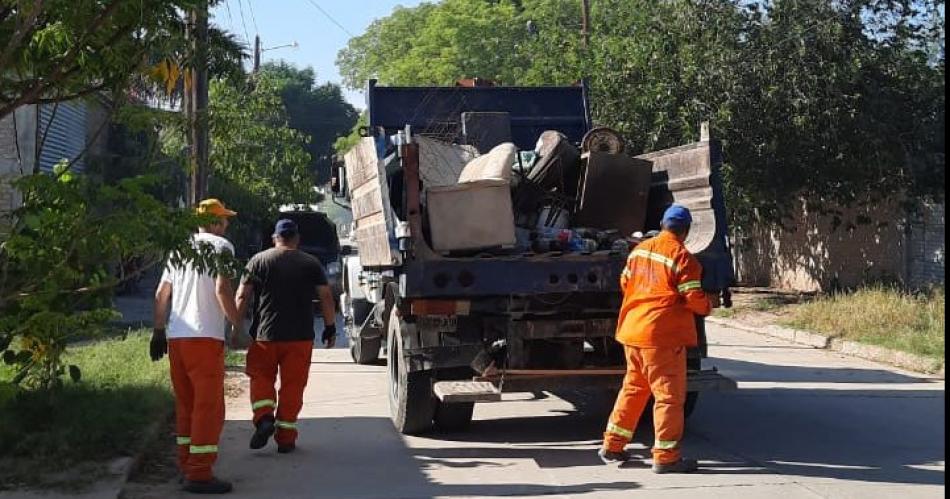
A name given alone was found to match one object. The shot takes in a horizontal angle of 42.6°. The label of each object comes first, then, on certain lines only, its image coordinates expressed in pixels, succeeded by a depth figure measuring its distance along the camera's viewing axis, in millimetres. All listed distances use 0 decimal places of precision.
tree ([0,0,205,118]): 5898
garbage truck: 8320
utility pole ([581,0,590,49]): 24969
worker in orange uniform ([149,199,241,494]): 7207
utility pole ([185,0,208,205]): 7328
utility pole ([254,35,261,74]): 38156
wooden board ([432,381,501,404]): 8094
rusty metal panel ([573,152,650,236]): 9273
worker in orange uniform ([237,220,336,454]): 8281
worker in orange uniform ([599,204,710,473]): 7543
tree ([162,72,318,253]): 22469
